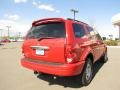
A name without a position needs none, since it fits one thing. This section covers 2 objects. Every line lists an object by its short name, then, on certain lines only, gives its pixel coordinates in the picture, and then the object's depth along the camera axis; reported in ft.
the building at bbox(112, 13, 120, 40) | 69.46
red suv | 7.65
